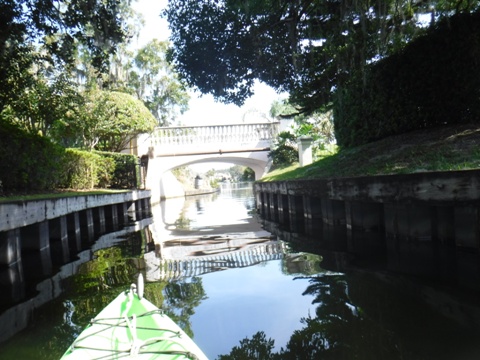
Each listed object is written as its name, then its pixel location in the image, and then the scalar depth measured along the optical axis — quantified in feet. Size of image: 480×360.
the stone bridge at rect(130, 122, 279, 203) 81.76
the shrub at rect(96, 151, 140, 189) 60.23
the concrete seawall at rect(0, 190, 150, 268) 17.94
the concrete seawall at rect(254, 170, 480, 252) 15.70
